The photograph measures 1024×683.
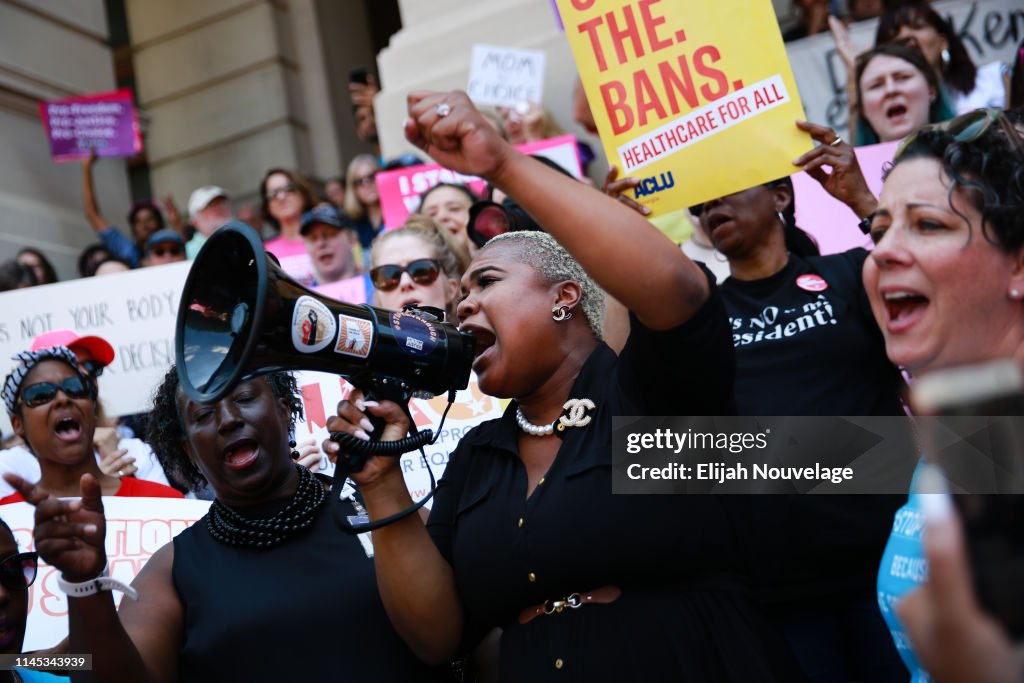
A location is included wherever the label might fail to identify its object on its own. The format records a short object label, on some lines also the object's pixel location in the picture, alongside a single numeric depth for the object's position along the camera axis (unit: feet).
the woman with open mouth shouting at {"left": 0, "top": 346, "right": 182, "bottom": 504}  12.91
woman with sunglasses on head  6.26
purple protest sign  26.89
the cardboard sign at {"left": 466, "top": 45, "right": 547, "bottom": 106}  20.48
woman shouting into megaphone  6.88
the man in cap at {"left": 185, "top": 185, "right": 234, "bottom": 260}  24.93
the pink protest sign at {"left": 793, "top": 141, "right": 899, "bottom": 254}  14.88
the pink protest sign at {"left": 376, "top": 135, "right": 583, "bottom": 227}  19.13
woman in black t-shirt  9.59
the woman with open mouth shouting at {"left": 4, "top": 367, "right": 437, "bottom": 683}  8.75
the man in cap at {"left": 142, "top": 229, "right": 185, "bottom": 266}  21.45
